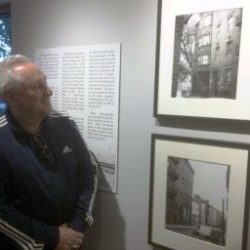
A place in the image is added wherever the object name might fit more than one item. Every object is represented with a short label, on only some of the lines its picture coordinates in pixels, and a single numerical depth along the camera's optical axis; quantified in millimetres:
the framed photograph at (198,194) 1380
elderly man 1576
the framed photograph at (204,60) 1333
